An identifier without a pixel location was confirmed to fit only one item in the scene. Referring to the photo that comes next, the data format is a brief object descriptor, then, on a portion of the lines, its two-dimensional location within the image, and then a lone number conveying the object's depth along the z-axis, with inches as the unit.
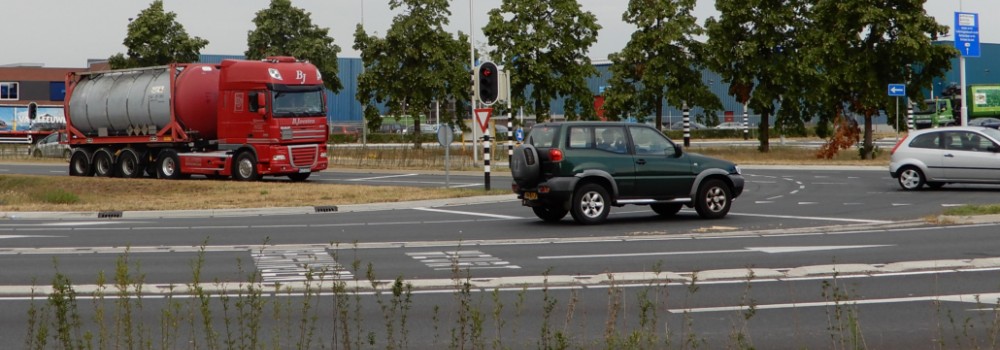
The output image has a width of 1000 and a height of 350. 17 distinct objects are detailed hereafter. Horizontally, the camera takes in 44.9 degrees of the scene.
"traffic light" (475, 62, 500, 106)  1057.5
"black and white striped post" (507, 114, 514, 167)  1506.2
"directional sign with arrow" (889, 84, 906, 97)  1652.3
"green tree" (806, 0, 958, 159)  1657.2
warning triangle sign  1089.4
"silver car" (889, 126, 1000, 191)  1008.2
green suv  733.3
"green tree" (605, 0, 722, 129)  1983.3
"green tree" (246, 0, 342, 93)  2517.2
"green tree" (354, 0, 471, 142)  2027.6
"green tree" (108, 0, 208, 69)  2474.2
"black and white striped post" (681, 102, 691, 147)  2229.1
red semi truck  1320.1
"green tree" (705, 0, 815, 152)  1854.1
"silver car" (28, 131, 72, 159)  2288.4
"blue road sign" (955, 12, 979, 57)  1573.6
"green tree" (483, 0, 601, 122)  1931.6
